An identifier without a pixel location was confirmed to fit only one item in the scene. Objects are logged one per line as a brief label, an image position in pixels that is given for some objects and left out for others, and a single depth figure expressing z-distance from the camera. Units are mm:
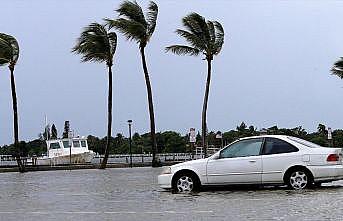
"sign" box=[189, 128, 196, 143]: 40338
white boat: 55594
